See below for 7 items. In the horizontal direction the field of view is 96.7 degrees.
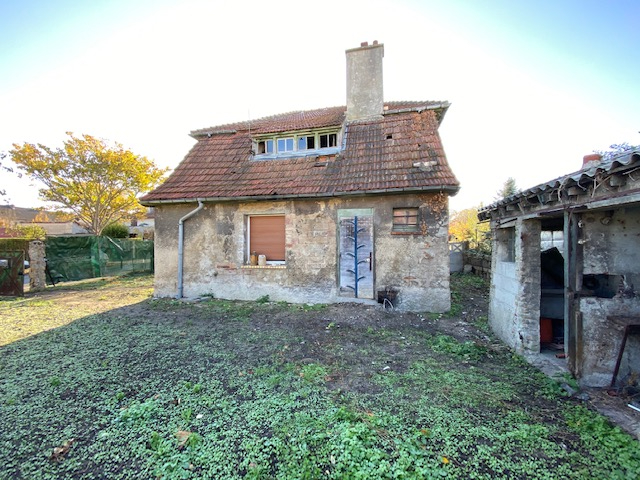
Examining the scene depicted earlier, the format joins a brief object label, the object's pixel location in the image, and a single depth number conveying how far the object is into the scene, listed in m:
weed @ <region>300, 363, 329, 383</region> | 3.91
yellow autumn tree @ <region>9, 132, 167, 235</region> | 19.23
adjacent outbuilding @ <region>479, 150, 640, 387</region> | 3.29
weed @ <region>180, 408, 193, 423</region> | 2.99
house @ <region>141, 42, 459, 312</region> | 7.36
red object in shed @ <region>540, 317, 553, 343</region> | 5.11
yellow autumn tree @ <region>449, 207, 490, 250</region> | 13.29
